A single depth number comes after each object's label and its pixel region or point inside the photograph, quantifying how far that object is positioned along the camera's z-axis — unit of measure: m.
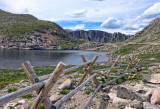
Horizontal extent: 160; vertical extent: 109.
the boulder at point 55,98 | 6.96
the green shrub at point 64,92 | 8.91
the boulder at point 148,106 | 5.73
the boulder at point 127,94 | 7.25
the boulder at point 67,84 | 10.21
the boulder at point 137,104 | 6.46
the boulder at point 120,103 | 7.09
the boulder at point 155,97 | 6.40
